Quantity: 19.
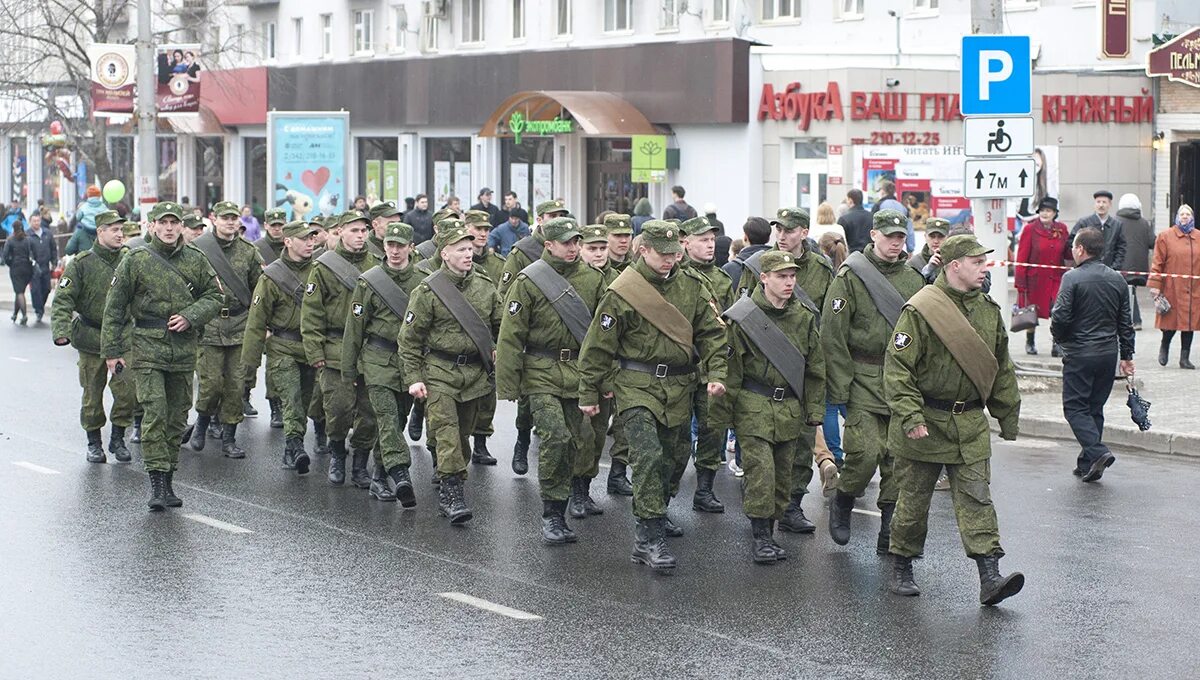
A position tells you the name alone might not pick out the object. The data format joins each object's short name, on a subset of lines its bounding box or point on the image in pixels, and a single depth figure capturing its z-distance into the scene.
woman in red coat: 20.69
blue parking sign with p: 16.44
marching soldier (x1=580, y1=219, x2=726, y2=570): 10.30
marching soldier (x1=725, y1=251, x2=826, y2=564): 10.34
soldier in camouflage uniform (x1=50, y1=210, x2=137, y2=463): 14.25
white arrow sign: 16.56
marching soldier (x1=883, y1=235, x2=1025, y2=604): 9.33
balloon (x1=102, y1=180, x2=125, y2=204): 28.80
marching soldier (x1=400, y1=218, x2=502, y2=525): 11.55
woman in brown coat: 19.47
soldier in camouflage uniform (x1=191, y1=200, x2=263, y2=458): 14.77
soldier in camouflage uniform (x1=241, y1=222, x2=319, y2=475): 14.02
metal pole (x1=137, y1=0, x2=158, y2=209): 27.89
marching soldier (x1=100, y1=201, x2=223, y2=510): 12.11
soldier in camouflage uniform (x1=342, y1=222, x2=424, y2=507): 12.26
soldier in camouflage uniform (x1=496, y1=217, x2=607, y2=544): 11.00
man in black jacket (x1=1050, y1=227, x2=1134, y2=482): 13.12
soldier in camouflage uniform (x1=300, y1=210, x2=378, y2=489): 12.87
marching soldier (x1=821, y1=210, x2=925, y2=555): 10.74
